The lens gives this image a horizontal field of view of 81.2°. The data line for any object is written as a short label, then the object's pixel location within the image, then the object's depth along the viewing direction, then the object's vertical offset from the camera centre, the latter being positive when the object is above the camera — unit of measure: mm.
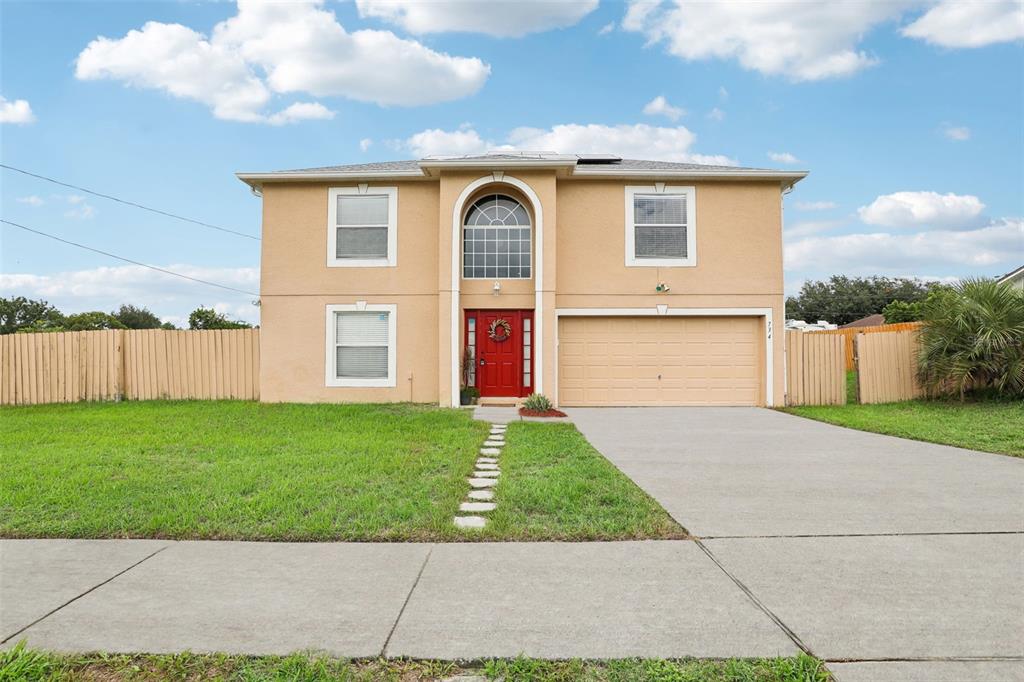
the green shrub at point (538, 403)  11438 -1054
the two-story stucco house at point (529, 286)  12930 +1356
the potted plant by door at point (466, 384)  12562 -738
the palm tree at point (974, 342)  11789 +84
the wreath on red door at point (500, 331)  12883 +388
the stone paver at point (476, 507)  4930 -1319
